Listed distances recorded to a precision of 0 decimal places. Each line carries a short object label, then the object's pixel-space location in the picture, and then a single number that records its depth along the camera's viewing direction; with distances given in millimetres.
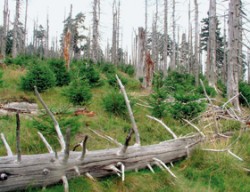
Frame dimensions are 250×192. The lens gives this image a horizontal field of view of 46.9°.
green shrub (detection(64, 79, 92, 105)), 7771
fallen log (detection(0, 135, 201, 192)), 3154
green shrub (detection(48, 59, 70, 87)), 10602
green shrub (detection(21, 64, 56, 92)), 8672
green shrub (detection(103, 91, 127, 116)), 7520
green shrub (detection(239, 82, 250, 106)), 11938
